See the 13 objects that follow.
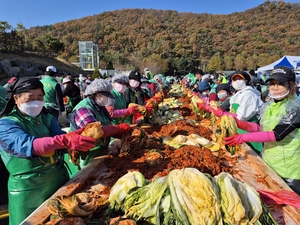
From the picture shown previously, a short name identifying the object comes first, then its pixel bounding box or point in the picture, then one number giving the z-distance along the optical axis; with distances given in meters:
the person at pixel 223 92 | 5.74
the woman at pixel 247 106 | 3.74
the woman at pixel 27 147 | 1.98
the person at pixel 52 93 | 6.85
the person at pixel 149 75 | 12.95
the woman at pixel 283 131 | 2.40
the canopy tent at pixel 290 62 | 14.55
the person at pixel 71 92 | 8.07
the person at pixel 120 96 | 4.65
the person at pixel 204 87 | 7.82
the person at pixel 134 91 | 6.13
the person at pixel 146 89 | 7.82
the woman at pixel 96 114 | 2.88
